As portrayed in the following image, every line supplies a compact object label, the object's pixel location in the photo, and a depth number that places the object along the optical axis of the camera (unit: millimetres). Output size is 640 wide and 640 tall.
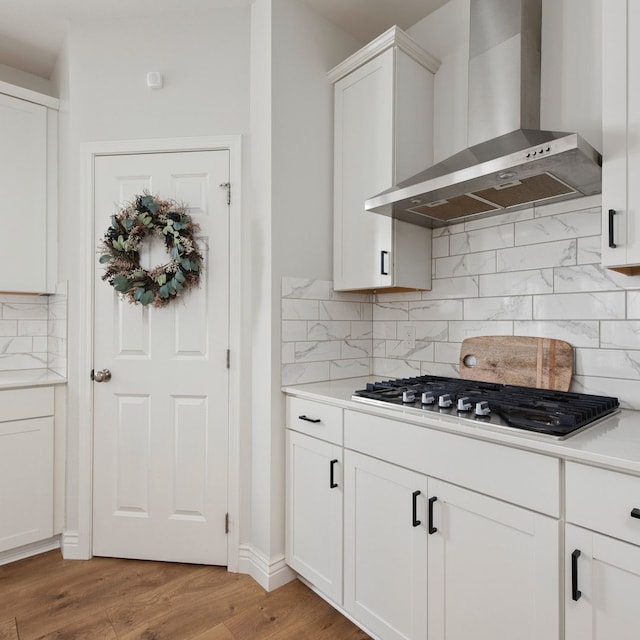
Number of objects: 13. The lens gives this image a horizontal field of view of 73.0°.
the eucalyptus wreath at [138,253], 2184
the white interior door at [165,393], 2258
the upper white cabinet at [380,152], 2047
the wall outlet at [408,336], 2338
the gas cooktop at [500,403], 1218
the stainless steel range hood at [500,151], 1447
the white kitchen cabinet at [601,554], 993
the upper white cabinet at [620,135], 1273
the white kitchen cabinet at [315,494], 1810
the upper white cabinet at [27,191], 2527
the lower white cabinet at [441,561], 1167
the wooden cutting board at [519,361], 1732
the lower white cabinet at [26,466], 2252
